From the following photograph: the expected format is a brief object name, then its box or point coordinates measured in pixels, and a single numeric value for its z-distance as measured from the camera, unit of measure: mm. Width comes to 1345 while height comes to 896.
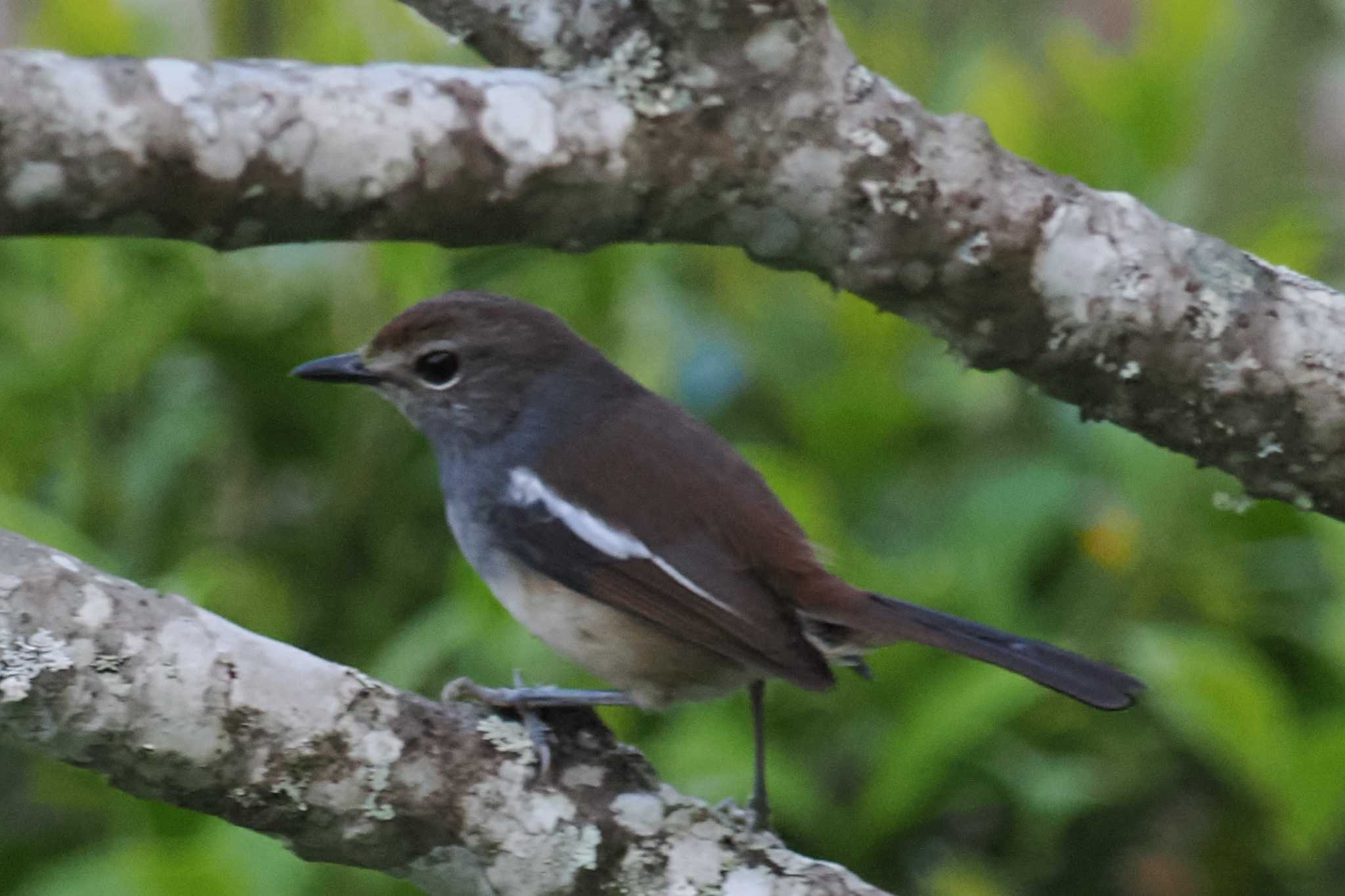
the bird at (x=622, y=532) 5621
